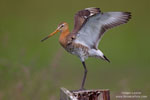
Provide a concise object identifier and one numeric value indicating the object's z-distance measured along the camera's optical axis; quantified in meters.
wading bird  18.45
